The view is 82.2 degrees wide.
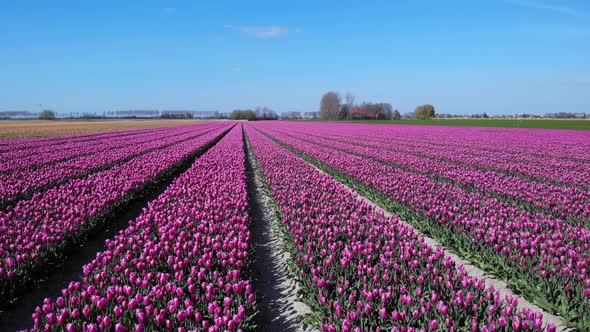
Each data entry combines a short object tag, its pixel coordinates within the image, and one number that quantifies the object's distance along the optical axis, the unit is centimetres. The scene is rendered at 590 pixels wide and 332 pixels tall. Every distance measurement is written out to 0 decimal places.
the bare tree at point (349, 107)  16225
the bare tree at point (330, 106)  16675
